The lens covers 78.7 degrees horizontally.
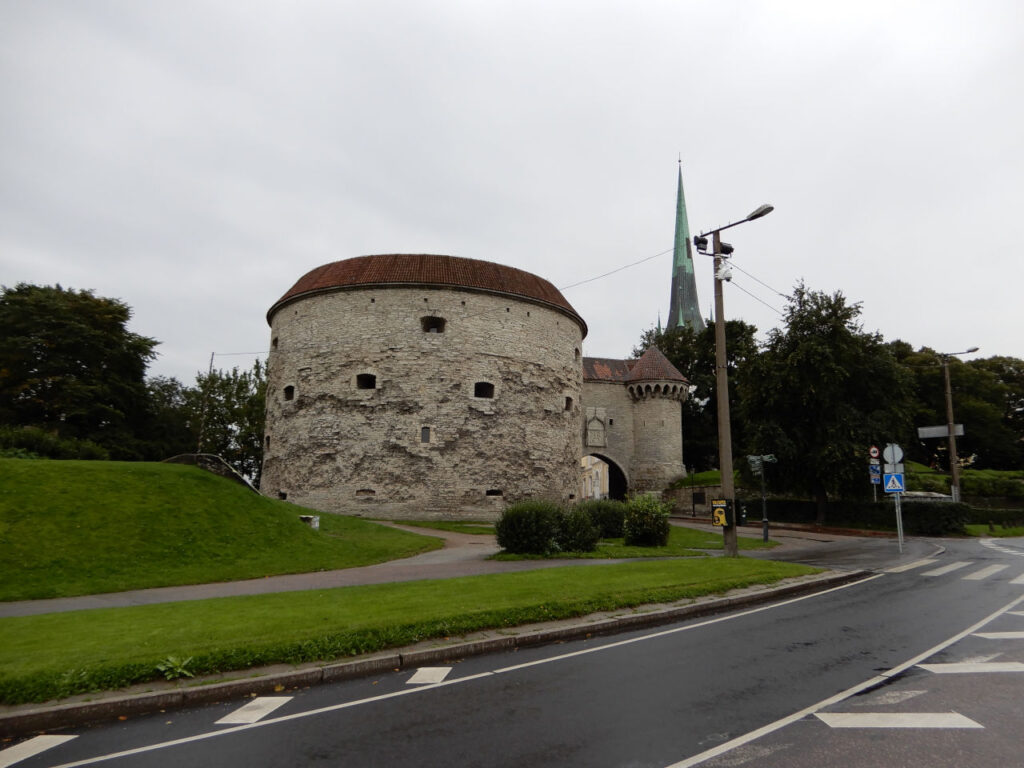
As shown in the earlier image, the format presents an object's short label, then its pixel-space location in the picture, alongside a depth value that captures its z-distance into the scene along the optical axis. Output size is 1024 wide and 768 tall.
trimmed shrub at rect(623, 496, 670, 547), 18.14
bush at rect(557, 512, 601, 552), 16.81
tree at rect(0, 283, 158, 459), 35.25
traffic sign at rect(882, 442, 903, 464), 19.09
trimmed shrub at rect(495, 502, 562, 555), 16.25
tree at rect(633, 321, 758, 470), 54.69
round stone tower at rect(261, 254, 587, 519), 31.38
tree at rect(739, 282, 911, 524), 30.45
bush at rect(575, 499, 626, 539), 20.69
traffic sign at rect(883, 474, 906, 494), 18.62
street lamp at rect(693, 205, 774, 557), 14.16
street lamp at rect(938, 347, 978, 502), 28.20
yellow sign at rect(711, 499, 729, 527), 13.97
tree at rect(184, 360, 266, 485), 48.53
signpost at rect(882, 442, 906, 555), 18.67
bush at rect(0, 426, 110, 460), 21.36
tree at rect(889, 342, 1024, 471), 50.69
